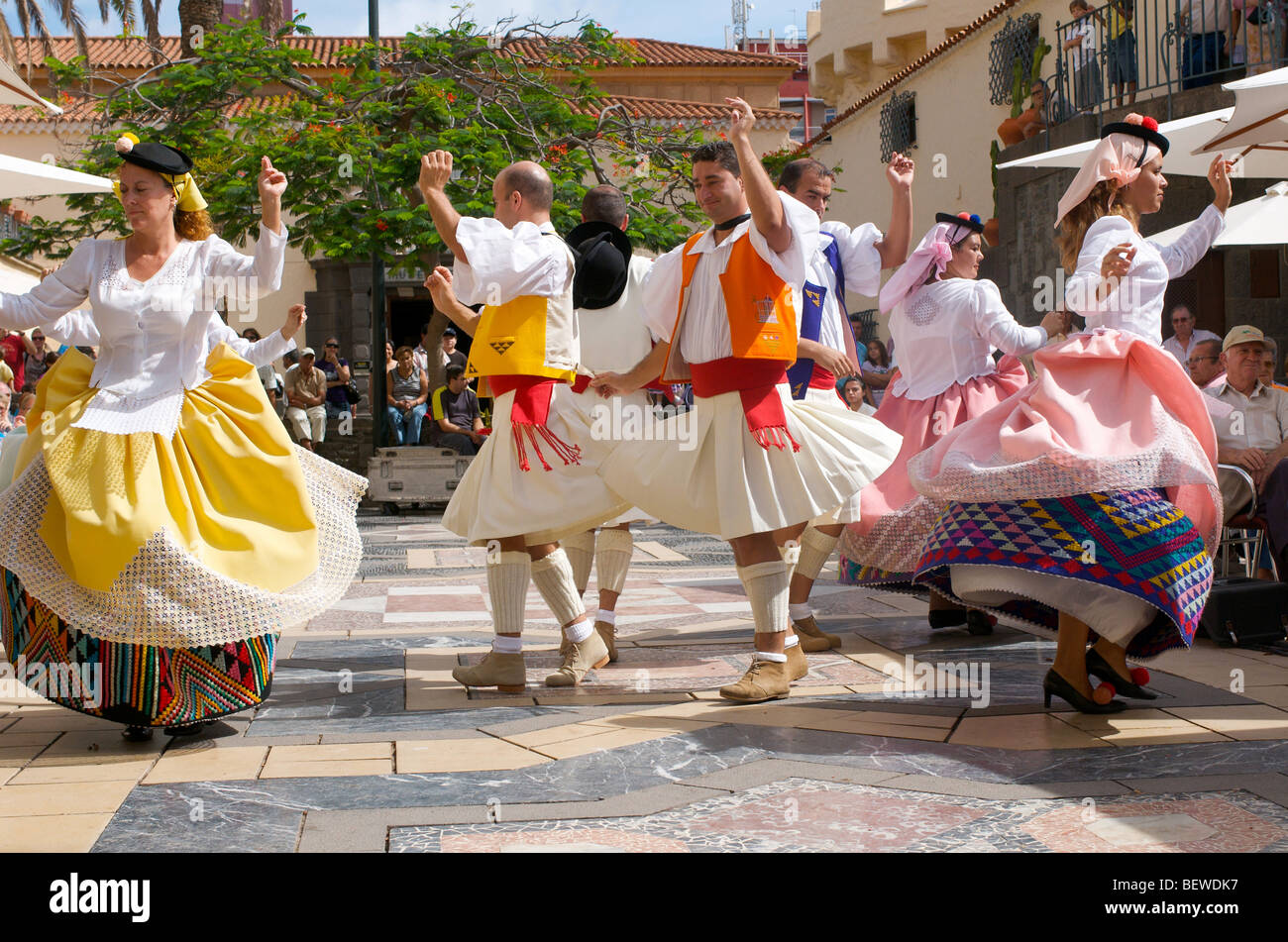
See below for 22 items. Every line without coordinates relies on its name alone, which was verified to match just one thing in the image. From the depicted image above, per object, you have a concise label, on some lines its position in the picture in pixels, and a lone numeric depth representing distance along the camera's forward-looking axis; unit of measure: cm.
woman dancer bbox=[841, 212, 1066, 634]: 613
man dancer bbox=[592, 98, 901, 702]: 485
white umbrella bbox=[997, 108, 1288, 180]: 848
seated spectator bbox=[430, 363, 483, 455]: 1581
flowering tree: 1455
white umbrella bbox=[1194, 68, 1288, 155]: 624
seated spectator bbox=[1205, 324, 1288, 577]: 627
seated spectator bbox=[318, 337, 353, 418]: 1756
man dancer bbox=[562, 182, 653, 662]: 596
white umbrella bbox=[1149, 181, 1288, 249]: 789
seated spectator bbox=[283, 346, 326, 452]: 1672
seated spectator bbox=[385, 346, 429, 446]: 1706
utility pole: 1517
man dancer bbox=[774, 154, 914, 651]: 580
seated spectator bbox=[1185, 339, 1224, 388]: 795
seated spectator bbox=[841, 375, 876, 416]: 1307
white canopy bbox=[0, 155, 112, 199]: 830
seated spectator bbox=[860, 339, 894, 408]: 1611
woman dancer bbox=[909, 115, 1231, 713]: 434
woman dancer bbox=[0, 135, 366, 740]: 426
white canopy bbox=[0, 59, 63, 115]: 881
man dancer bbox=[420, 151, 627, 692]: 522
